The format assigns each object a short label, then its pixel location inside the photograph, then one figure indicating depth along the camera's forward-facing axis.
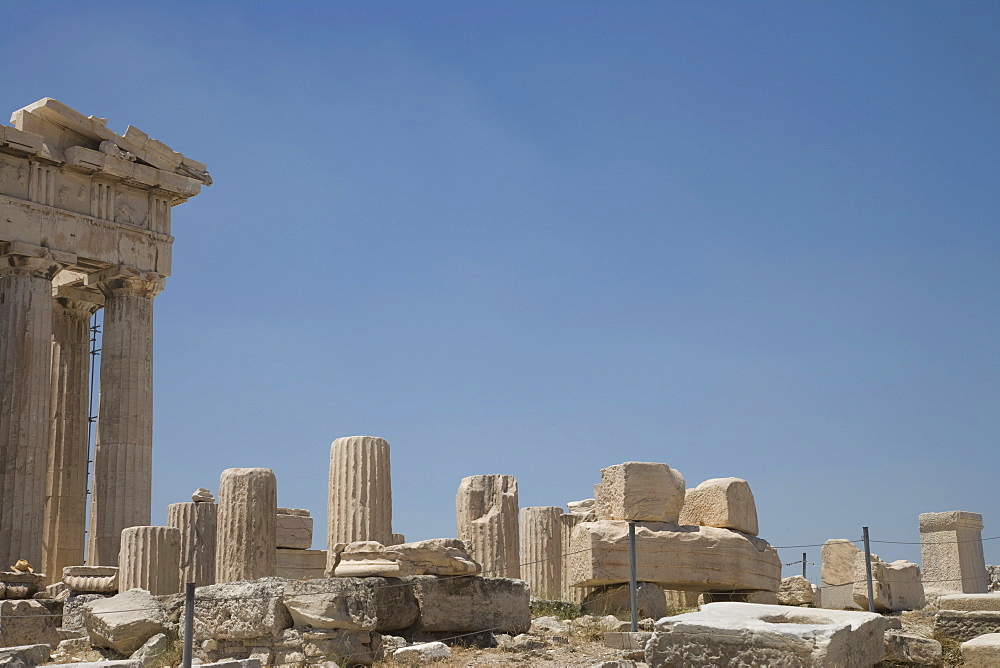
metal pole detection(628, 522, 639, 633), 12.66
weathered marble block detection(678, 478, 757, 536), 16.98
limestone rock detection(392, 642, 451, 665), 12.34
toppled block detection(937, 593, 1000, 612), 13.73
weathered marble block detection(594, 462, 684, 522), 16.06
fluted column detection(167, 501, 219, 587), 18.14
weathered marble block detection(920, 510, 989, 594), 24.25
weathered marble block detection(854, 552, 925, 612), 18.75
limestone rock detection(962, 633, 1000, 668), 10.77
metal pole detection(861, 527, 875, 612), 14.46
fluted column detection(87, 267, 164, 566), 23.58
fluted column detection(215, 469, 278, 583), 15.20
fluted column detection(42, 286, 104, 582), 25.86
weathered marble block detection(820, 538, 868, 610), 21.53
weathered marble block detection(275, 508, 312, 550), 21.64
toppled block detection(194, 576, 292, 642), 13.02
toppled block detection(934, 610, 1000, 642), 12.45
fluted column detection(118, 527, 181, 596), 17.55
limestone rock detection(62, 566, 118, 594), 19.23
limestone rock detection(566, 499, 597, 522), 23.36
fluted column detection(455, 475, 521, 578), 17.27
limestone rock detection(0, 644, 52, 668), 9.69
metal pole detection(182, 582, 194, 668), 9.77
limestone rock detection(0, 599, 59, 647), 15.62
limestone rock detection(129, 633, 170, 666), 13.52
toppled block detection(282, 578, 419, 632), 12.68
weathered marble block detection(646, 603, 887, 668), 8.88
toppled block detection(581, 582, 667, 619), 15.76
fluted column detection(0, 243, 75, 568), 22.47
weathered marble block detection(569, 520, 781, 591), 15.83
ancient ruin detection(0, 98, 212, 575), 22.91
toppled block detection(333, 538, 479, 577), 13.43
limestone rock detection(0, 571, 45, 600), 17.66
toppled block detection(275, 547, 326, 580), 21.59
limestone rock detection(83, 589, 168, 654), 14.15
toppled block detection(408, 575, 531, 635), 13.59
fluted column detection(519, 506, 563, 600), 18.14
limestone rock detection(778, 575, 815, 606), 18.81
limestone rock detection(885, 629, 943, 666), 10.80
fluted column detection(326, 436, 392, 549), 15.49
